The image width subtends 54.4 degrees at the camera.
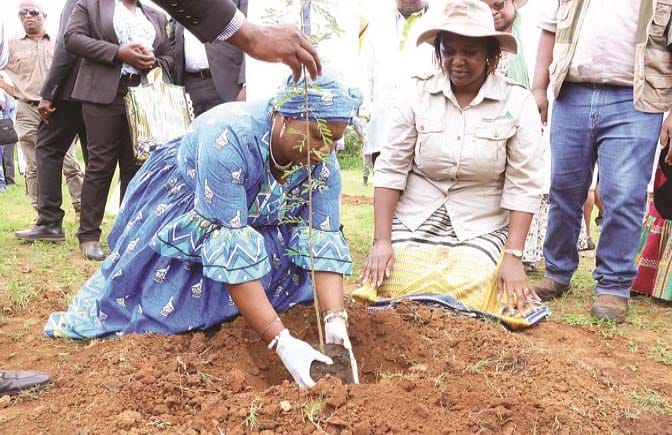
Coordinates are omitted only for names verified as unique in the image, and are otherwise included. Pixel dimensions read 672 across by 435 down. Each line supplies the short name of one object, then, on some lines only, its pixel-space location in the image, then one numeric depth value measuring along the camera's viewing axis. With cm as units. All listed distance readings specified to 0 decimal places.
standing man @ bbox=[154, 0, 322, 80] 195
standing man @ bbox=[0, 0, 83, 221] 598
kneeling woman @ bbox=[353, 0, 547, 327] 311
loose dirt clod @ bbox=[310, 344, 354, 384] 217
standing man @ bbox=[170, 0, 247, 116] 442
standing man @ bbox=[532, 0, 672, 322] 321
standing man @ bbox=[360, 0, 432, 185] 420
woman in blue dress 224
